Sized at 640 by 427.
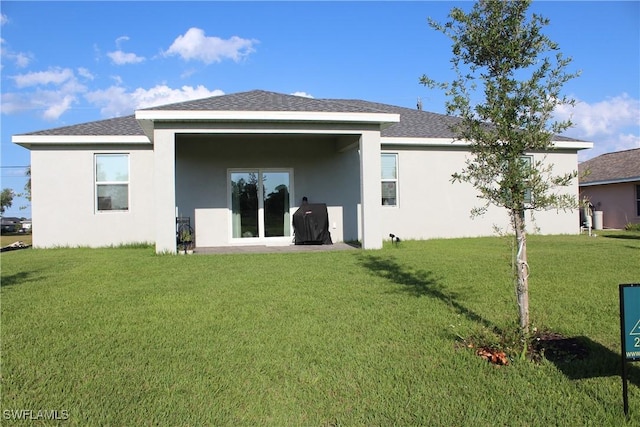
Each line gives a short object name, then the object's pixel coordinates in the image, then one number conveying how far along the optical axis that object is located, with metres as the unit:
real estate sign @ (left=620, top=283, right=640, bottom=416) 3.03
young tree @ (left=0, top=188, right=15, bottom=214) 37.88
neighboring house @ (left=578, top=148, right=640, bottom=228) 21.02
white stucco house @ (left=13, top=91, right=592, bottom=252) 11.45
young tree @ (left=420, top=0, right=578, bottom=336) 4.07
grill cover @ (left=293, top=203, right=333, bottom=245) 12.92
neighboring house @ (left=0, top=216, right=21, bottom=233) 33.25
